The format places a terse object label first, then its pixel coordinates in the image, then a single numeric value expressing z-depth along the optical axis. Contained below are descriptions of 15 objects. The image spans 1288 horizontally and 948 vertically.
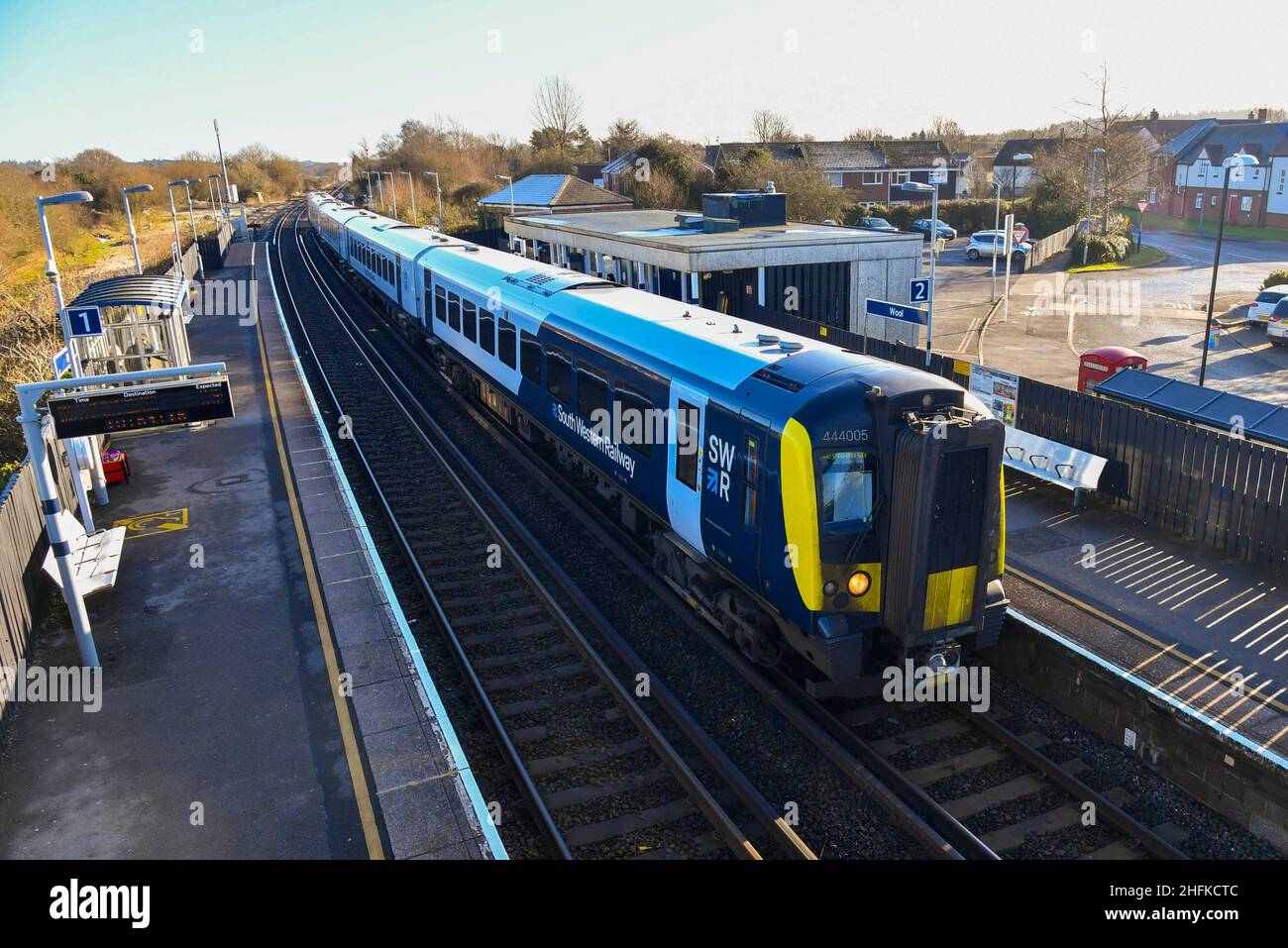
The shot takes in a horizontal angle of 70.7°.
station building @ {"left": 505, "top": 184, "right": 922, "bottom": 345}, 23.97
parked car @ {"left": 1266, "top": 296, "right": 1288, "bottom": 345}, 26.48
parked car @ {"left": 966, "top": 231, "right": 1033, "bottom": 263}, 49.19
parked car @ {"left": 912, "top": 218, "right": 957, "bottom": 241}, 56.55
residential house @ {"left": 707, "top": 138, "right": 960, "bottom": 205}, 67.94
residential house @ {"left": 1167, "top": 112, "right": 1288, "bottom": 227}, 57.25
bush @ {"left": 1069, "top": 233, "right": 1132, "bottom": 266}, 46.03
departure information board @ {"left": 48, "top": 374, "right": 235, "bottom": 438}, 10.58
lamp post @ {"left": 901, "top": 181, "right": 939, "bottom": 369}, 19.31
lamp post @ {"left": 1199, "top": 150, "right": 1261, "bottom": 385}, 19.52
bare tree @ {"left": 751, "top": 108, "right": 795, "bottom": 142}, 78.81
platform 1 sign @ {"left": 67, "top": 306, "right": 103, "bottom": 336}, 14.52
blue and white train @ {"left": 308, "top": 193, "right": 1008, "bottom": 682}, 8.27
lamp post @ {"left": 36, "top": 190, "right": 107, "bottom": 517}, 11.92
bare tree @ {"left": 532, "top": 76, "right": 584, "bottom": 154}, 90.56
